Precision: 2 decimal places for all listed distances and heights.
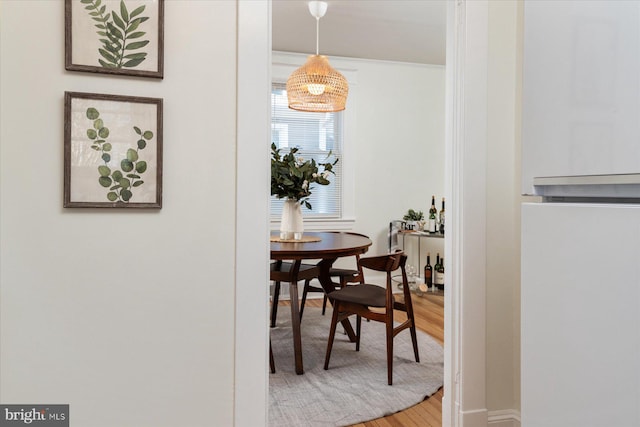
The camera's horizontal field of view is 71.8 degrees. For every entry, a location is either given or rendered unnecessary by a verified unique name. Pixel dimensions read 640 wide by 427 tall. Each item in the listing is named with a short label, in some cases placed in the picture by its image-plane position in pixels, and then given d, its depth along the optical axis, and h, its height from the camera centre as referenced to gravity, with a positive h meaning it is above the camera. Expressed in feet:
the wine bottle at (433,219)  16.69 -0.23
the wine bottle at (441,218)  17.07 -0.19
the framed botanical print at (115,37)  4.71 +1.90
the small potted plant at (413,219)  16.98 -0.24
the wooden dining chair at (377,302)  8.95 -1.86
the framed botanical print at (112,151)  4.72 +0.65
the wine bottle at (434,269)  17.25 -2.24
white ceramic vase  10.84 -0.27
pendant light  11.46 +3.38
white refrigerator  2.18 -0.01
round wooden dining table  9.05 -0.85
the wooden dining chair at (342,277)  12.43 -1.92
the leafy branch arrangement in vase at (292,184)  10.47 +0.67
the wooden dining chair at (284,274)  10.21 -1.49
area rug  7.79 -3.48
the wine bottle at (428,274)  17.26 -2.39
